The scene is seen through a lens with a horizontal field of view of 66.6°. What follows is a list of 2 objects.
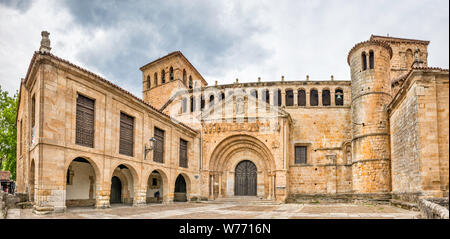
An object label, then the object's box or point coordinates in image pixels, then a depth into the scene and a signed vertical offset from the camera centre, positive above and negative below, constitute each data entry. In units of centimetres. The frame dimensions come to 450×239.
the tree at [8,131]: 2586 +149
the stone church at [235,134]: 1448 +100
